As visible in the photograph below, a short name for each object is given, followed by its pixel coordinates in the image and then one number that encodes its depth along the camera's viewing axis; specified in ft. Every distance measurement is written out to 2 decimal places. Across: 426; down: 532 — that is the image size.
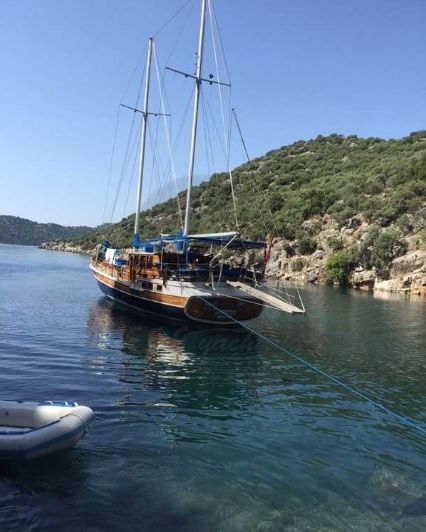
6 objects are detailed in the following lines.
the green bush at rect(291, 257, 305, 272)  223.71
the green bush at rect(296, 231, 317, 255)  229.45
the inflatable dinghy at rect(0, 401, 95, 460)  27.25
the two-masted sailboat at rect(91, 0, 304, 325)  73.51
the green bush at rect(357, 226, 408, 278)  184.03
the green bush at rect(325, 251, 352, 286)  197.67
